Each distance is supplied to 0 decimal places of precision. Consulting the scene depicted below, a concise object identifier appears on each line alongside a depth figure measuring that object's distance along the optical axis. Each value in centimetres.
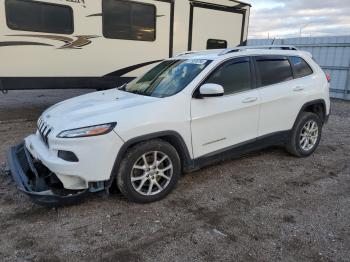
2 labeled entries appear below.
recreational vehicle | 689
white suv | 351
